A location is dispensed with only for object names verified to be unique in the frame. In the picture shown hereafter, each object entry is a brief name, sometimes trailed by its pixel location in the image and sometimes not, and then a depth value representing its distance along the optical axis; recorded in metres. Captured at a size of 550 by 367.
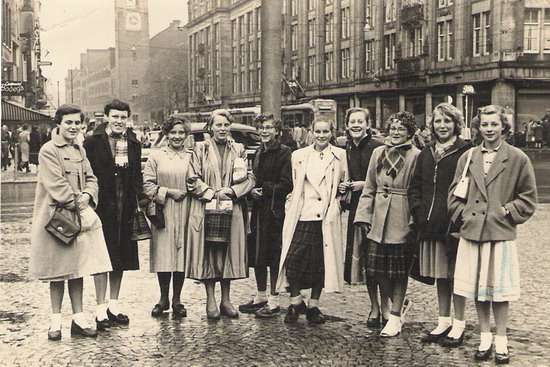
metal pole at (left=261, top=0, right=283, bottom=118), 14.72
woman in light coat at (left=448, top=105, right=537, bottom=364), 5.18
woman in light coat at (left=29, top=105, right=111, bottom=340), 5.67
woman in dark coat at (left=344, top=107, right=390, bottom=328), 6.27
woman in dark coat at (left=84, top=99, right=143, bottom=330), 6.30
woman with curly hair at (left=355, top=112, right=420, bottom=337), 5.90
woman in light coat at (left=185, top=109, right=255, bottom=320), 6.51
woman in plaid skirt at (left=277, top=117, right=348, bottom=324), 6.30
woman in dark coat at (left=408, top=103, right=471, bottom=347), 5.62
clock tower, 46.97
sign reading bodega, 25.38
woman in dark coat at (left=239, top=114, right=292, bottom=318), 6.75
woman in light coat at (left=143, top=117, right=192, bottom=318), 6.48
